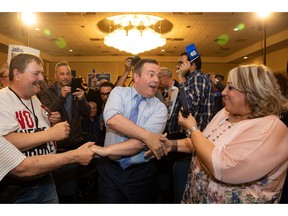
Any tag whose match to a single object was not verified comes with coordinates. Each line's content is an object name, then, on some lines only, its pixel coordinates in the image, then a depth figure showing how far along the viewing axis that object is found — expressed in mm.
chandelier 7375
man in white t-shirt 1398
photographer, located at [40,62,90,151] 2766
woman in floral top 1230
